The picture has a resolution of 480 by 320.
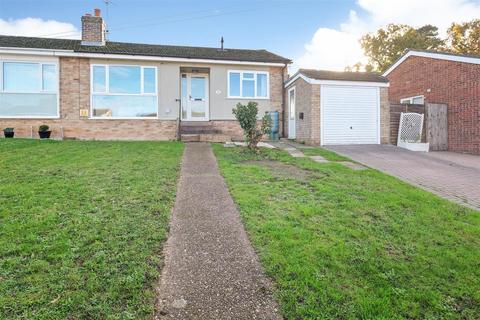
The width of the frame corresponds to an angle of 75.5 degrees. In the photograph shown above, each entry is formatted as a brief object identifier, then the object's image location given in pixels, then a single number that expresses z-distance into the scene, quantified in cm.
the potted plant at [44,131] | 1364
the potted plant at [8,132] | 1346
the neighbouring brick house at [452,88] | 1362
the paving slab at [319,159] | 973
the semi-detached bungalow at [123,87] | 1410
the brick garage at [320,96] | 1373
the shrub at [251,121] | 1027
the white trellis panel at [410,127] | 1405
